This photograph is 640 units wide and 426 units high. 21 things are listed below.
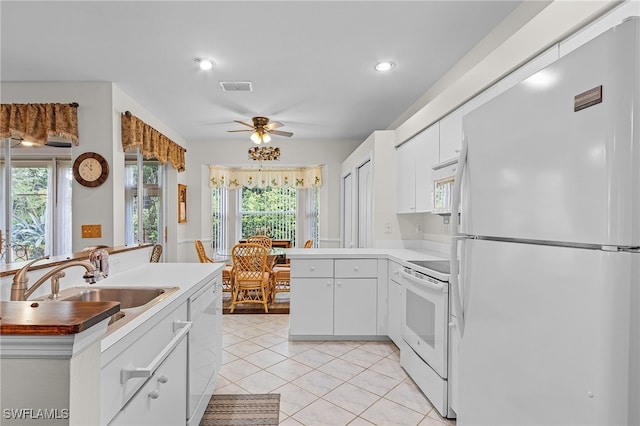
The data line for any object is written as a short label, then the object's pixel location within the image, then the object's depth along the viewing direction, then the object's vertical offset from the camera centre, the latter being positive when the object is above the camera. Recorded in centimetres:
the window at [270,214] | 758 -11
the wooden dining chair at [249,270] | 441 -82
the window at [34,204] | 344 +4
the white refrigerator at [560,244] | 76 -9
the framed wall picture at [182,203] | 548 +9
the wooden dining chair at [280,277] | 481 -101
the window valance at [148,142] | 366 +85
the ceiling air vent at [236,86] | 340 +128
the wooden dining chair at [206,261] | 480 -75
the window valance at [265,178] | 678 +65
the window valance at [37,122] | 332 +86
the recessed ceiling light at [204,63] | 291 +129
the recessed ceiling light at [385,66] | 297 +131
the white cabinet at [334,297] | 331 -87
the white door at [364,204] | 427 +8
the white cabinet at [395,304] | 286 -85
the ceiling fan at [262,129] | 424 +104
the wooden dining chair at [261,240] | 606 -57
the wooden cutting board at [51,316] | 59 -21
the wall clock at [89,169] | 346 +40
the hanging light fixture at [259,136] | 434 +96
